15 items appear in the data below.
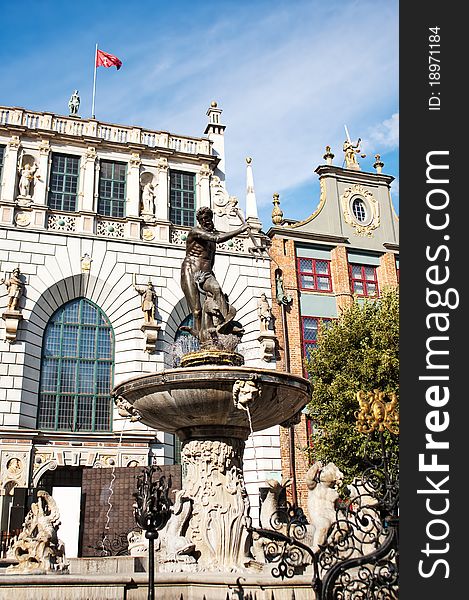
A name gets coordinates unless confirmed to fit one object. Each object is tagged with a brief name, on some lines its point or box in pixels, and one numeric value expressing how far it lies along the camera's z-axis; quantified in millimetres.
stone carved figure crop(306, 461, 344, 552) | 10998
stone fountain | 10211
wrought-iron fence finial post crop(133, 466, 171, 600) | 7844
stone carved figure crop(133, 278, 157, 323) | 24750
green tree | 21812
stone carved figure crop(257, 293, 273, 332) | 26406
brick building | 27281
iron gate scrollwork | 6492
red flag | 29797
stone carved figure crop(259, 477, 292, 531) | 12273
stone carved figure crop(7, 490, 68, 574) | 10781
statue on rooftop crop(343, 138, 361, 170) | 32669
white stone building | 22750
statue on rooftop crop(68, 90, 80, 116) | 29594
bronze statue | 11780
